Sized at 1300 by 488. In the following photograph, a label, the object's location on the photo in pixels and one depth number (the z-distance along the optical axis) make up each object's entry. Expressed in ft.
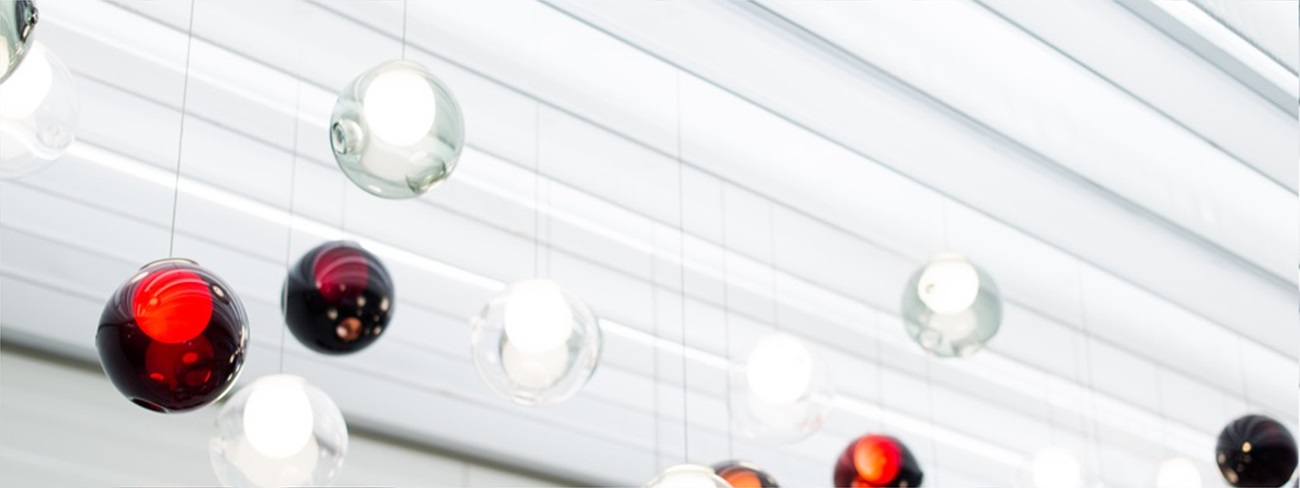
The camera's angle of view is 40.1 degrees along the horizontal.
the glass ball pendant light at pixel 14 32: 9.73
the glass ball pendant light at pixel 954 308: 17.21
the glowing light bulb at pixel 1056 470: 19.95
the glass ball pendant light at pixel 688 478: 14.53
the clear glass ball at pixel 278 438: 14.28
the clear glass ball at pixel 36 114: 12.19
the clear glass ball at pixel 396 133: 12.82
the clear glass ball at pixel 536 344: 14.46
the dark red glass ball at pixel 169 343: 12.61
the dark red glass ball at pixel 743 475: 16.83
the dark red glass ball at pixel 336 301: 14.69
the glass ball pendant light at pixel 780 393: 17.20
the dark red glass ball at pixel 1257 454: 19.49
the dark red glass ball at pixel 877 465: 17.92
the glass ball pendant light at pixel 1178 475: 21.03
